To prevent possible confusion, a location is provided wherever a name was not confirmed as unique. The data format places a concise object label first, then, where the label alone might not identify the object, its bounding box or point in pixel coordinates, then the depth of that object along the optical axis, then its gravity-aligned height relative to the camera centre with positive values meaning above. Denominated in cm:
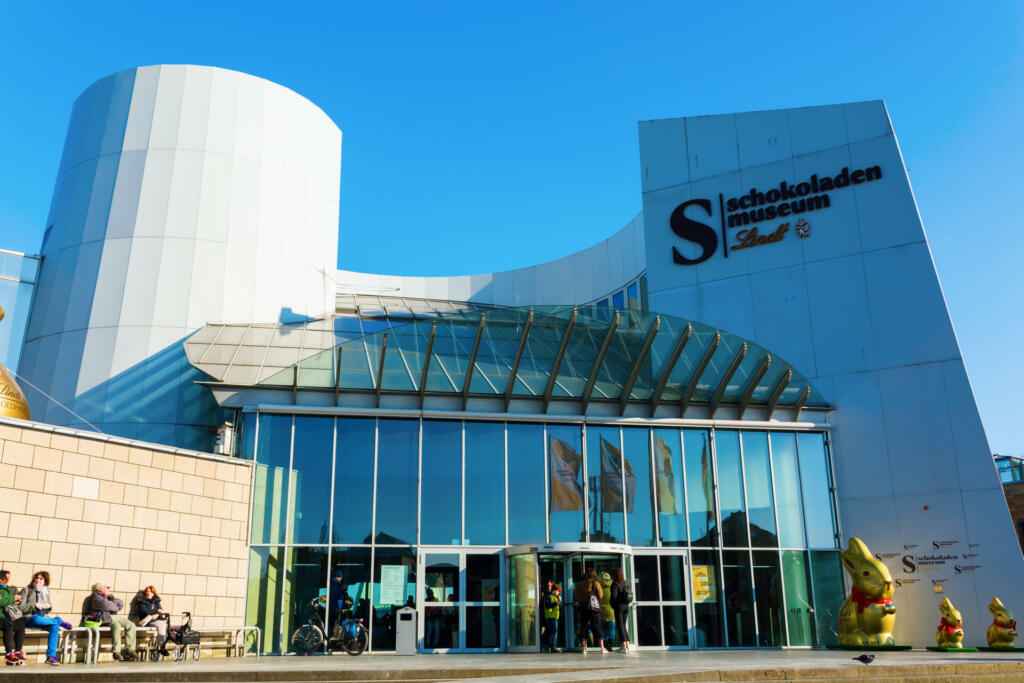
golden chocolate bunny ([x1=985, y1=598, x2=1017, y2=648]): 1819 -64
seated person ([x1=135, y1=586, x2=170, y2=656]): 1497 -7
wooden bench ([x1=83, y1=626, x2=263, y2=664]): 1401 -57
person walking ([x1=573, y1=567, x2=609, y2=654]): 1627 +2
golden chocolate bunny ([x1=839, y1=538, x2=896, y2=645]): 1842 -9
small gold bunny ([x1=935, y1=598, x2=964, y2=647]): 1806 -61
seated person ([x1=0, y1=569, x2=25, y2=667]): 1227 -21
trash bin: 1669 -51
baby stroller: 1482 -49
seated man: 1412 -11
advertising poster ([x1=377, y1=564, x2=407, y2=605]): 1788 +40
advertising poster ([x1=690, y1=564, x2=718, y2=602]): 1942 +38
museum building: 1848 +484
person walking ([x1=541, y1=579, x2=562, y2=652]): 1698 -19
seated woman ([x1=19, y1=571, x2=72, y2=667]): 1268 +2
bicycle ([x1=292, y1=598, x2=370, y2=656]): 1661 -58
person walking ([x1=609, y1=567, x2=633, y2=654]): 1579 +1
